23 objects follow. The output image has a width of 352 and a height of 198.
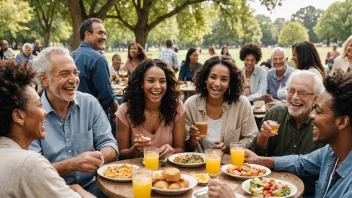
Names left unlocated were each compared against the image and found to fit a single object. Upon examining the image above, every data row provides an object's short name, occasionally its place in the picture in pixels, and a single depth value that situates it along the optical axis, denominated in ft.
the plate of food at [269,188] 7.16
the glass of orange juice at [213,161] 8.18
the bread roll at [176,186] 7.18
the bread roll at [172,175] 7.32
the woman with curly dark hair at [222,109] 11.51
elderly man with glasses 9.88
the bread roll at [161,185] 7.23
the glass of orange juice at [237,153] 8.83
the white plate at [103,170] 7.69
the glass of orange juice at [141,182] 6.88
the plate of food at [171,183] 7.13
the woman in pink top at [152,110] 10.55
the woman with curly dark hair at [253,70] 20.12
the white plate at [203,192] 6.95
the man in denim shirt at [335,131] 6.46
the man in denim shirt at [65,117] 8.88
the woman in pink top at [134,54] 26.84
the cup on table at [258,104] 17.24
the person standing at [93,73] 14.47
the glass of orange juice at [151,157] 8.52
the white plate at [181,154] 8.85
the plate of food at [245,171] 8.06
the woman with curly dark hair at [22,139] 5.06
